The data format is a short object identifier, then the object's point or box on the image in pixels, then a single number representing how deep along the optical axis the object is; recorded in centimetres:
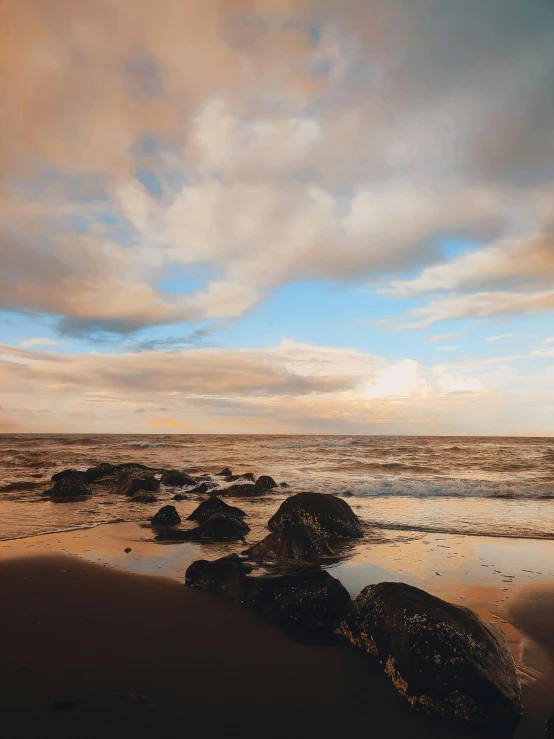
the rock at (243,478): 2324
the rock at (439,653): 397
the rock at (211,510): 1255
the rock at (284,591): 571
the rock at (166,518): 1192
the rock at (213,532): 1045
